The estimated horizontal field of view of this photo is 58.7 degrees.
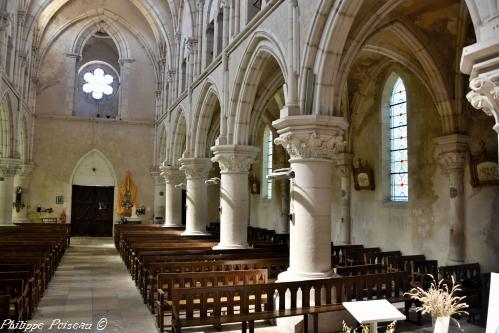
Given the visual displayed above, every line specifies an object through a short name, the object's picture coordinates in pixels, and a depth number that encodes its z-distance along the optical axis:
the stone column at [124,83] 26.75
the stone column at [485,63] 3.69
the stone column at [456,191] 10.60
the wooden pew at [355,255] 11.70
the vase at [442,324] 3.78
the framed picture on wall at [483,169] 10.07
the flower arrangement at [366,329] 3.43
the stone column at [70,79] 25.78
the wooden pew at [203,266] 8.30
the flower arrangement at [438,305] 3.79
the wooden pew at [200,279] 6.91
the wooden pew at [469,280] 8.80
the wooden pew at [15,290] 6.49
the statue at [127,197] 25.88
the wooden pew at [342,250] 12.06
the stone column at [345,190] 15.09
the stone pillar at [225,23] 13.18
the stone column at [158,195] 25.58
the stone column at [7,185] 19.27
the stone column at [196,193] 16.22
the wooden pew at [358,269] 8.53
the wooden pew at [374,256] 11.42
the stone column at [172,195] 21.06
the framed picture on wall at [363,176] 14.20
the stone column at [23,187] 23.44
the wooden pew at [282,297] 5.86
